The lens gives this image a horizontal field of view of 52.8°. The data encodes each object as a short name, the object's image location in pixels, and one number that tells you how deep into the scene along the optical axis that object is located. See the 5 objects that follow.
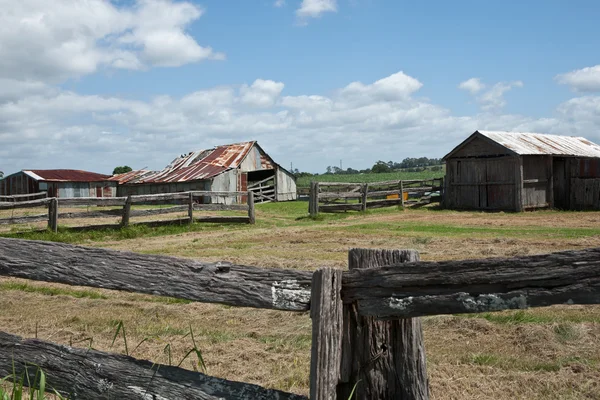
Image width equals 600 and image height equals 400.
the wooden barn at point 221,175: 39.06
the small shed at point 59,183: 46.78
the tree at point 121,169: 76.12
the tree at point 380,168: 112.38
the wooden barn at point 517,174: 26.83
